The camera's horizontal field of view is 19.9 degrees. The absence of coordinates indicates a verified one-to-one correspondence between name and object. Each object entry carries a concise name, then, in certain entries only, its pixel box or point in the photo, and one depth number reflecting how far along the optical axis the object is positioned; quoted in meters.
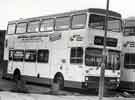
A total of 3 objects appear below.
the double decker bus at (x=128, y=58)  25.09
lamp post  19.29
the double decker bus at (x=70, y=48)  21.78
